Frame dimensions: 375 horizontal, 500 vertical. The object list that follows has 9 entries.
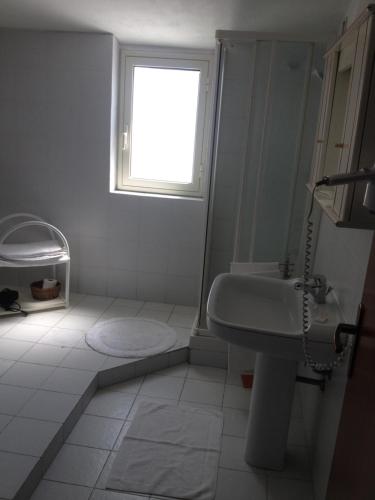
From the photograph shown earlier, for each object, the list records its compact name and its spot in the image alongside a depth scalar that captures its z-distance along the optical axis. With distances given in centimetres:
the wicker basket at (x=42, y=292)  332
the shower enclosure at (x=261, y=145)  237
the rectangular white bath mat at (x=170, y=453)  191
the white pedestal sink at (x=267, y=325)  188
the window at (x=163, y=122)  328
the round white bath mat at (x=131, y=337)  277
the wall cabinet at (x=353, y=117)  124
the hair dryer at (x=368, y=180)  87
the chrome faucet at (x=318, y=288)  181
